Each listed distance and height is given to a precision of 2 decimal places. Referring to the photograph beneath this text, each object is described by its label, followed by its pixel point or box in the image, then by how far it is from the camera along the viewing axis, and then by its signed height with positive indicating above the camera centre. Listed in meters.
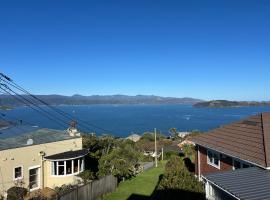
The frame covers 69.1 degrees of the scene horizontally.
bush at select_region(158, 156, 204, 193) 11.72 -5.02
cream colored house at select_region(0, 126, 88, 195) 14.16 -4.43
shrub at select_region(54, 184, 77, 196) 13.70 -6.28
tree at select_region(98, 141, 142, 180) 15.72 -5.06
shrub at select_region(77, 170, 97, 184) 15.64 -6.00
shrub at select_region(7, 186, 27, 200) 13.38 -6.34
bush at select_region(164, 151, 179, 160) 27.40 -7.50
